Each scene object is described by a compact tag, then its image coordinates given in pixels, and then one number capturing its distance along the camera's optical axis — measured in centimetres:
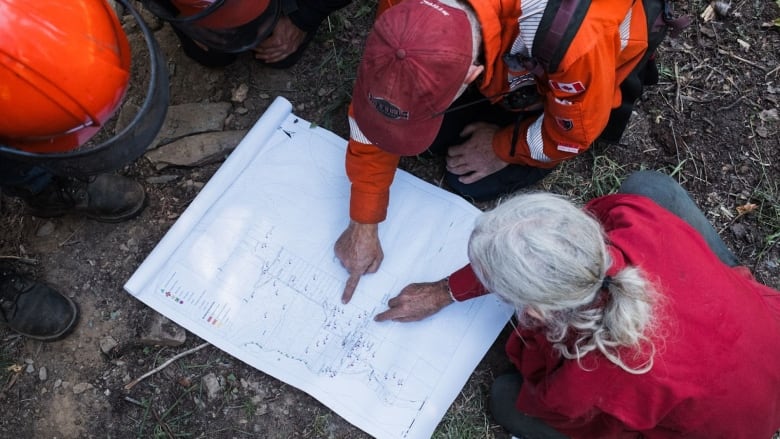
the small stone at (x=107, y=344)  181
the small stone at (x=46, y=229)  191
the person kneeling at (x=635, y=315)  116
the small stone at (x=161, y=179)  195
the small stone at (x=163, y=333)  180
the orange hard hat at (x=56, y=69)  103
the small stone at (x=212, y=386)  180
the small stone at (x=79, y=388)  179
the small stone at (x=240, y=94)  204
